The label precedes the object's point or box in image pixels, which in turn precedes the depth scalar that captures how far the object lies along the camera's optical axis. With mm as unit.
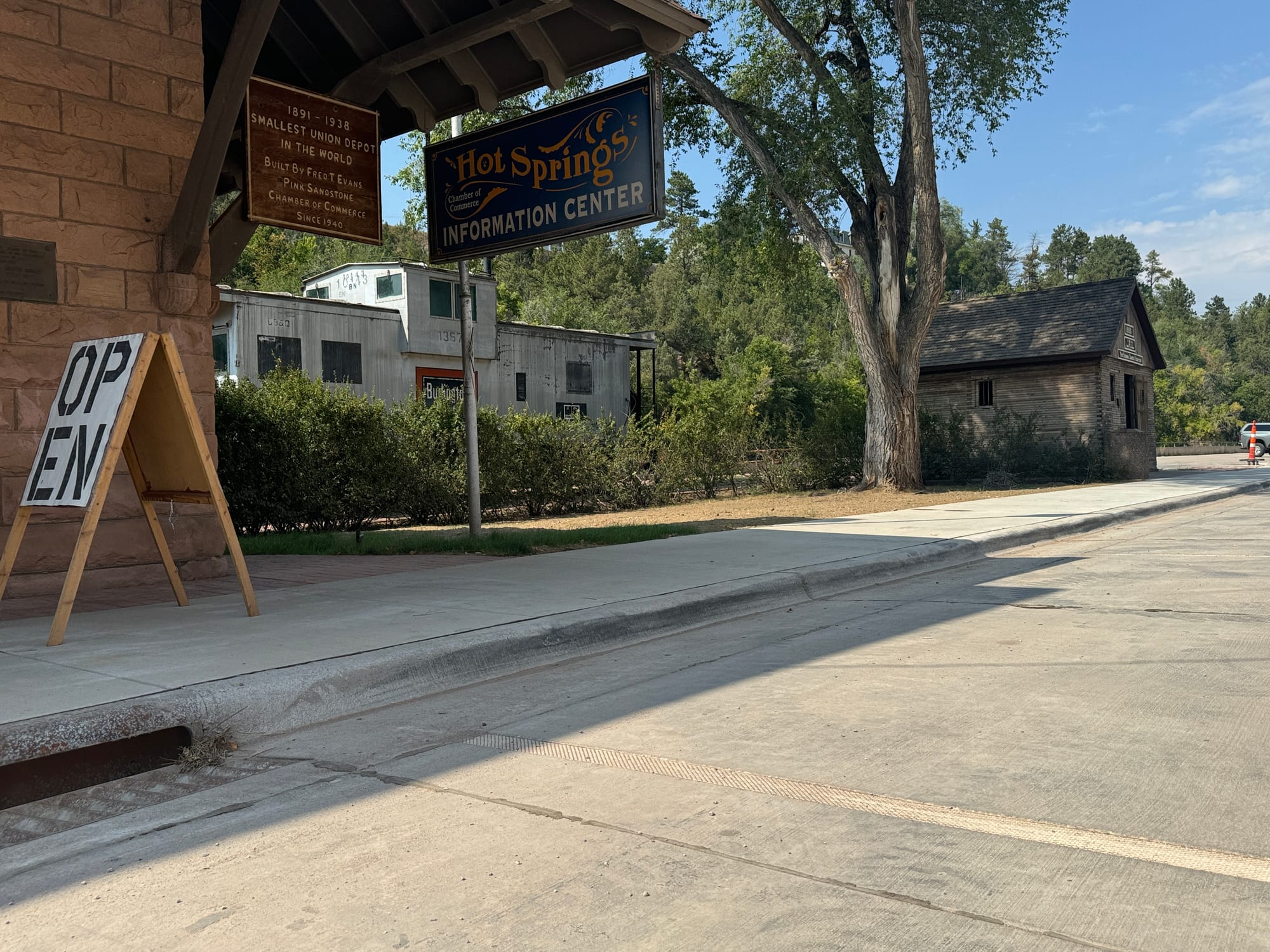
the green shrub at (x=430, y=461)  16375
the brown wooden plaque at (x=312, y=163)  9555
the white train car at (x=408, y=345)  23703
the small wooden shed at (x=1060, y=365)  29422
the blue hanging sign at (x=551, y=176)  9320
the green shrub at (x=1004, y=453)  27781
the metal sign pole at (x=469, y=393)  11984
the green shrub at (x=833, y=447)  25609
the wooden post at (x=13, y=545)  6324
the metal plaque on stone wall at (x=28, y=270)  7609
